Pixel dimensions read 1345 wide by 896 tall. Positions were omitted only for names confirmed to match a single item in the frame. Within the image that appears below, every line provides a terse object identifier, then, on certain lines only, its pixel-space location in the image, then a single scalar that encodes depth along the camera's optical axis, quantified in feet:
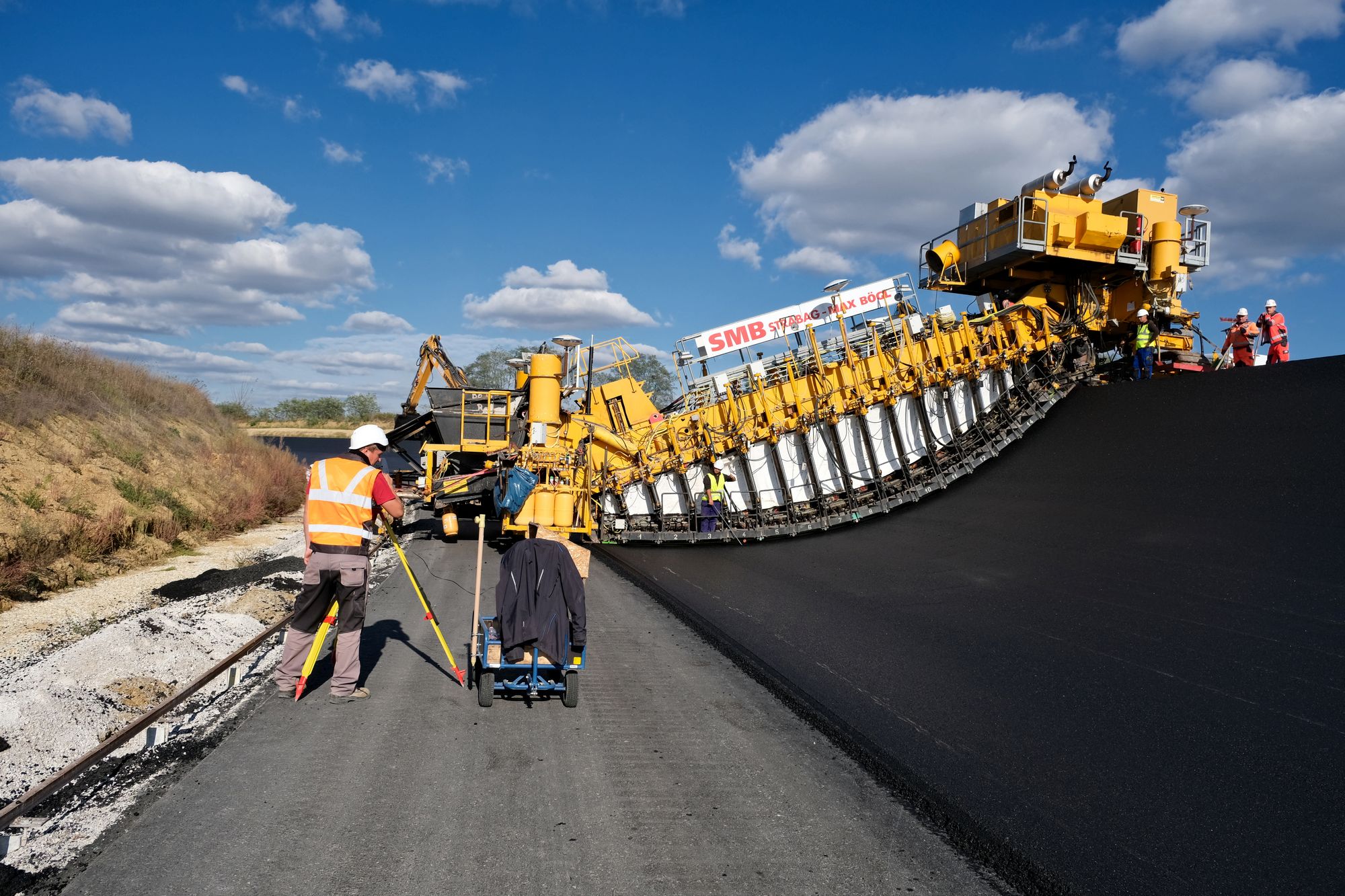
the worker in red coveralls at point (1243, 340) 42.98
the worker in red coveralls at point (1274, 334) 41.09
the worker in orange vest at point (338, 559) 18.31
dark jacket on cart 17.90
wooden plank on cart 18.81
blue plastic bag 22.99
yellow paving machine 44.83
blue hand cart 18.20
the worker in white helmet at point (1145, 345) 43.75
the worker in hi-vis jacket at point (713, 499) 46.09
